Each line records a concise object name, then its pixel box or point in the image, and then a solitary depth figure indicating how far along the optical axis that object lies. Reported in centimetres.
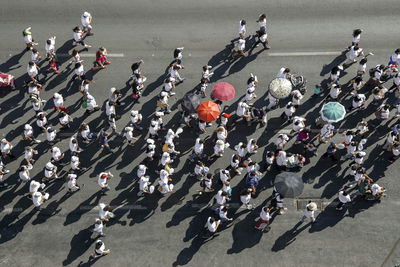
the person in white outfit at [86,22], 2380
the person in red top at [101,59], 2292
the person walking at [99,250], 1785
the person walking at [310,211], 1841
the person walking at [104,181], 1919
